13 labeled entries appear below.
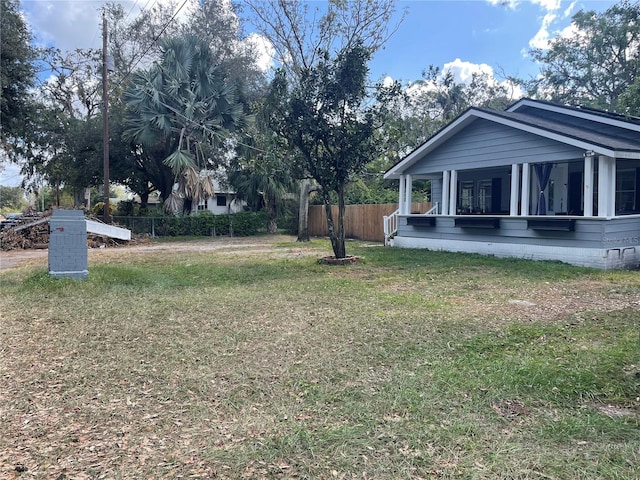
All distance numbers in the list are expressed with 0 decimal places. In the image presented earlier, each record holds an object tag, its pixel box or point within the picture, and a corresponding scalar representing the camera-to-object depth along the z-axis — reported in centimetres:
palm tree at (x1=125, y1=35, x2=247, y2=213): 1912
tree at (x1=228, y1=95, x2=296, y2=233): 2133
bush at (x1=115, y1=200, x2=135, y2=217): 2517
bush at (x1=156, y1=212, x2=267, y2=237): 2161
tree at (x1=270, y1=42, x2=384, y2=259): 995
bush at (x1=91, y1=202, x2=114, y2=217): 2668
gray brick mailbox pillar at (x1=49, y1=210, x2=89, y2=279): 746
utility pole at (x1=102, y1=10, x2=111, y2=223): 1709
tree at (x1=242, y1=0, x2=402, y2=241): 1731
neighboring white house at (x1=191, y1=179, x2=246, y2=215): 3139
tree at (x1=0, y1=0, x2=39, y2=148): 1094
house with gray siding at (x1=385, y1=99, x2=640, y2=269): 957
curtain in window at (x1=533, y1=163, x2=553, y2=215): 1238
